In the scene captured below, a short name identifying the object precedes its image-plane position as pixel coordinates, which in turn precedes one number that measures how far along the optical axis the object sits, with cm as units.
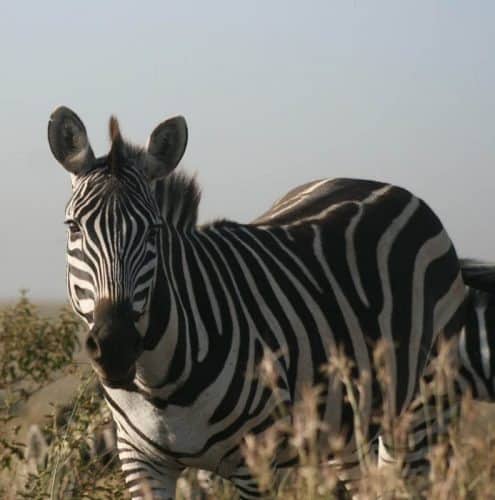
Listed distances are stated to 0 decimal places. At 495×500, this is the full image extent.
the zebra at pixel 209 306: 941
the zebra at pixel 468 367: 1345
